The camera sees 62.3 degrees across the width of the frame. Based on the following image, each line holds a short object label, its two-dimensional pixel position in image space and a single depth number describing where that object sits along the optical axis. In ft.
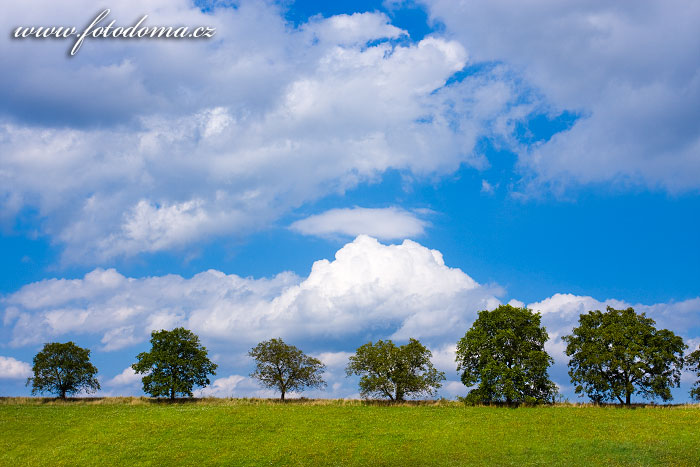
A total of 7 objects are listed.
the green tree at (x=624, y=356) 229.25
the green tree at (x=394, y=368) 245.65
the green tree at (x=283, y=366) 267.59
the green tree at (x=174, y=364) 251.60
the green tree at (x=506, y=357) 226.79
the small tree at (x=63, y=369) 271.28
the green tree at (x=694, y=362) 235.26
